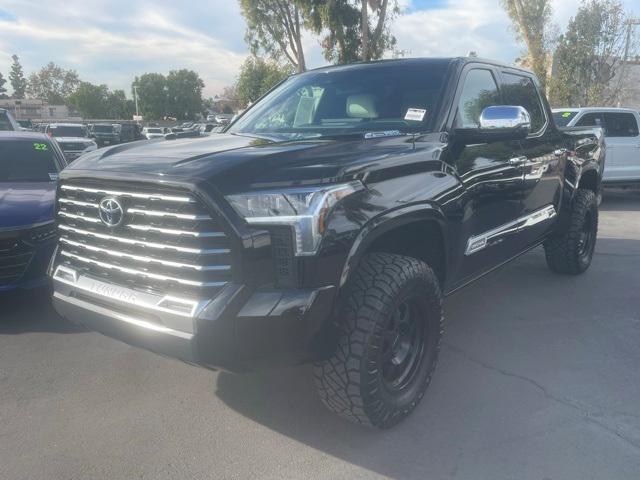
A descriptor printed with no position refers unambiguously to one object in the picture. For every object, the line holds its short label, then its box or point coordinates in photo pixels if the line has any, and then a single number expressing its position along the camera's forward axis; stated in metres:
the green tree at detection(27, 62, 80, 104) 113.62
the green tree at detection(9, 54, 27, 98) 125.08
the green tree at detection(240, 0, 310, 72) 24.06
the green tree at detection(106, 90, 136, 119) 98.31
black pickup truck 2.46
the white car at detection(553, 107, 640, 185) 11.25
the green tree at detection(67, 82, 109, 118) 92.75
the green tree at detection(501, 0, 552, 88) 21.55
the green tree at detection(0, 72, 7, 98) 114.75
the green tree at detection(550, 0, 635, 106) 21.28
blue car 4.52
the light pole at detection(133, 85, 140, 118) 87.60
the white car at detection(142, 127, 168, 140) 43.95
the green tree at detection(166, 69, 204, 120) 96.44
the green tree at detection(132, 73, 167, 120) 94.94
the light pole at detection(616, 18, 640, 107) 21.47
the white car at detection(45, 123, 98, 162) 17.77
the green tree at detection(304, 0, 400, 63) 21.81
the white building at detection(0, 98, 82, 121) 69.19
